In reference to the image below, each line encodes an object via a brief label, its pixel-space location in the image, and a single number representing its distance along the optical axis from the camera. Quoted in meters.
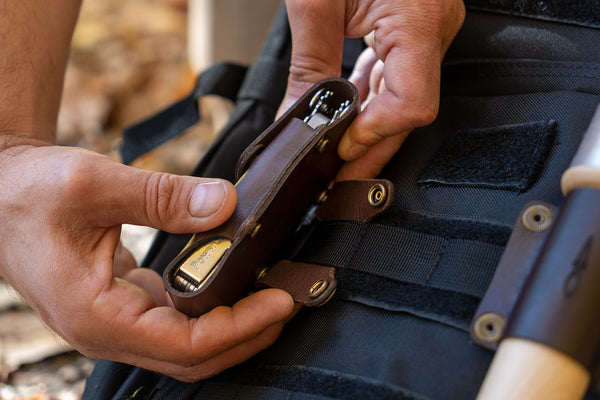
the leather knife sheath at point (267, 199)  0.59
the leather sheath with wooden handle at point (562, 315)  0.41
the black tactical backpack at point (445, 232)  0.56
